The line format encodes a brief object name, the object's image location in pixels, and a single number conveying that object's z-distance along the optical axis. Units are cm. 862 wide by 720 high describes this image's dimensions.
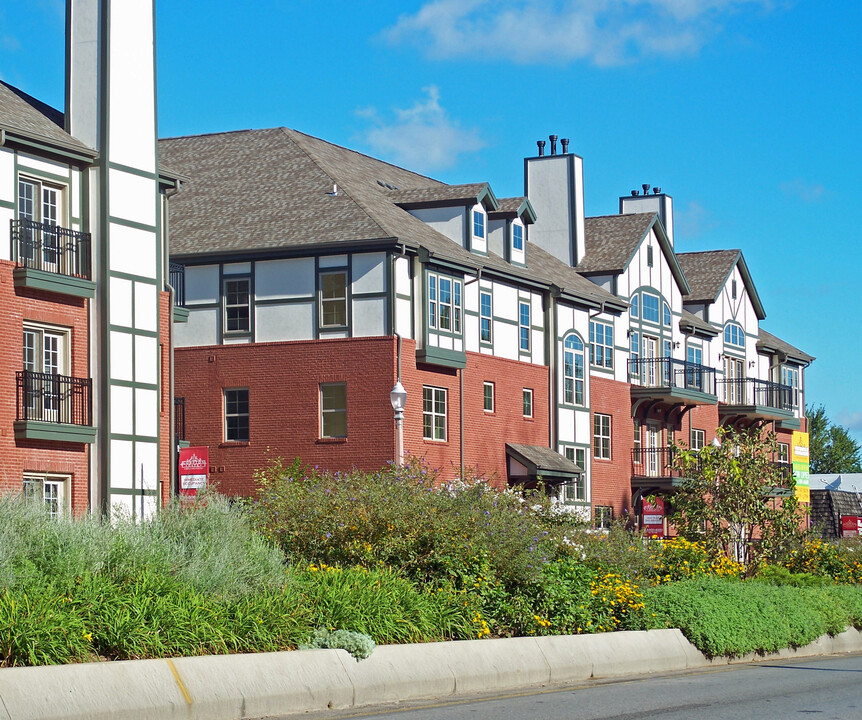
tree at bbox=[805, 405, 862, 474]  11089
